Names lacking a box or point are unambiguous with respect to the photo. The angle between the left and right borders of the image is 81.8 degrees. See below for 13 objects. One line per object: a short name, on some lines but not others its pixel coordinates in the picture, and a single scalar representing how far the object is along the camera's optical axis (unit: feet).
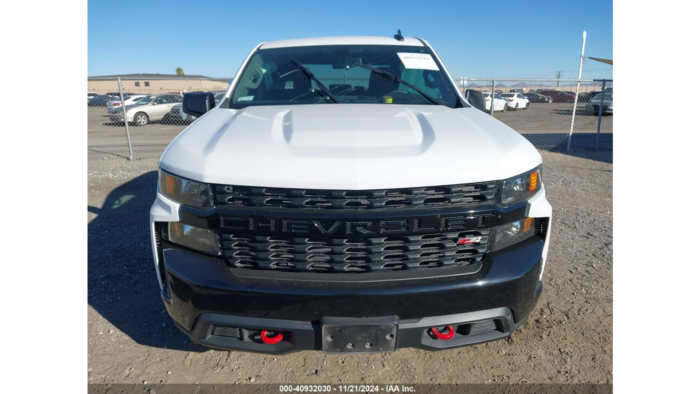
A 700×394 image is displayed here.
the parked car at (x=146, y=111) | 60.18
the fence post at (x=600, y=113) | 30.97
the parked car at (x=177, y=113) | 56.17
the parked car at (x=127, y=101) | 59.86
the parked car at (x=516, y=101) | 87.40
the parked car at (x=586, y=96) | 67.16
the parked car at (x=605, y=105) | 53.00
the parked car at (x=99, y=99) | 56.30
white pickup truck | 5.97
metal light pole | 35.30
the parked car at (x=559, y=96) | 82.28
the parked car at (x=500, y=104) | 79.17
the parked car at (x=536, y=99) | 92.87
